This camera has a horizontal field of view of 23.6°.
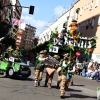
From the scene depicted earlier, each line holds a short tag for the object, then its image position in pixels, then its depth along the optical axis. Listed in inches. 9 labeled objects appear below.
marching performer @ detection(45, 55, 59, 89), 436.3
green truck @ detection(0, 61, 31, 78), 517.1
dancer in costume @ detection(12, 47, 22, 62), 537.6
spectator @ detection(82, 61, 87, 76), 917.9
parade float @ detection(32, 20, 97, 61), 395.8
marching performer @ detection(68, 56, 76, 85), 368.4
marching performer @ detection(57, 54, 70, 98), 356.9
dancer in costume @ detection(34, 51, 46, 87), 430.9
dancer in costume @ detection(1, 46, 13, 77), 532.7
